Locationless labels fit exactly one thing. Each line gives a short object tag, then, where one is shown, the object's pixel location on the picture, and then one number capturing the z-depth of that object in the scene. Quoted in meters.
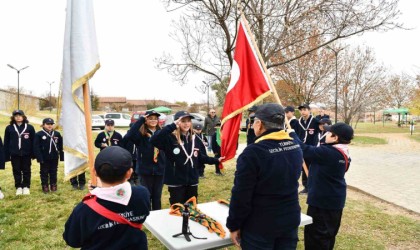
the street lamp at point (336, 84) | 19.96
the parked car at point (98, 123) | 30.64
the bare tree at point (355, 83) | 22.39
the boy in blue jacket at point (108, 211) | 2.11
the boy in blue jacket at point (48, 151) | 7.34
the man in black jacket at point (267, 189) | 2.62
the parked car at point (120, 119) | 33.66
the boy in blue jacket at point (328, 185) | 3.69
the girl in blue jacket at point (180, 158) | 4.46
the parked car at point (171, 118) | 25.39
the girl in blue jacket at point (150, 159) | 5.05
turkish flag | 4.03
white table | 2.87
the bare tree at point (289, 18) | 8.23
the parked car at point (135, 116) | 24.80
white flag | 3.02
